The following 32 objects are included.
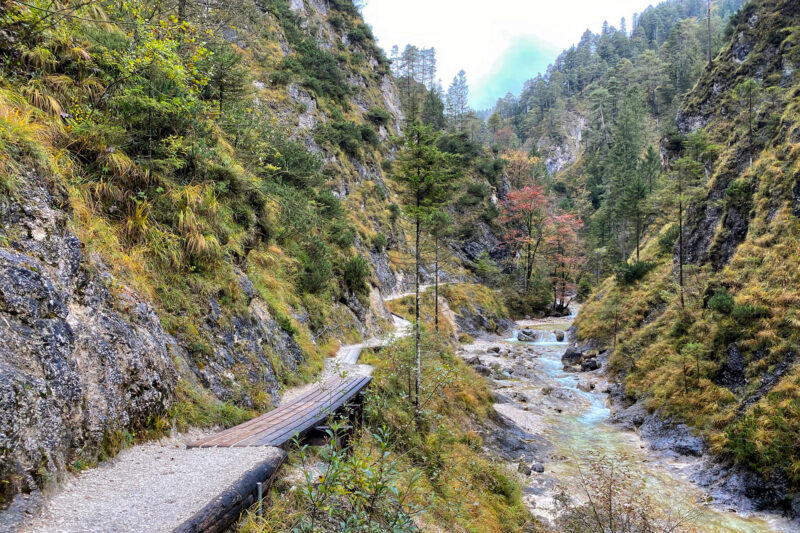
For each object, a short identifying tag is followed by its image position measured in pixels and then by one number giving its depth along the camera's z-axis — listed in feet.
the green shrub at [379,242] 93.69
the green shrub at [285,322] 32.68
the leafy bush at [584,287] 156.56
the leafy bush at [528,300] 139.64
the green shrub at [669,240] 81.93
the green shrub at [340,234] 63.21
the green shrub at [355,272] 57.93
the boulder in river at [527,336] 107.77
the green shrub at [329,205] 63.06
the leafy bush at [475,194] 160.35
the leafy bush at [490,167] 174.50
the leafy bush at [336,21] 143.84
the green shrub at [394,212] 115.55
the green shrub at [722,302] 47.07
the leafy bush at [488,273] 140.07
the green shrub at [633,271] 83.51
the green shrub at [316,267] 46.65
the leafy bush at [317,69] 100.17
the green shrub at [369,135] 119.34
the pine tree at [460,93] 289.70
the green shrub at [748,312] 43.29
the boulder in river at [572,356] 80.20
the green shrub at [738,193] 59.52
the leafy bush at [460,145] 162.50
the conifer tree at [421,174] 34.15
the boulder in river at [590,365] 73.34
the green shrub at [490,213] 161.99
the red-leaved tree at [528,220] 145.48
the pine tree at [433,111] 174.81
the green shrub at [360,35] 152.46
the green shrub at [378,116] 134.62
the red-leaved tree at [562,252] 144.36
